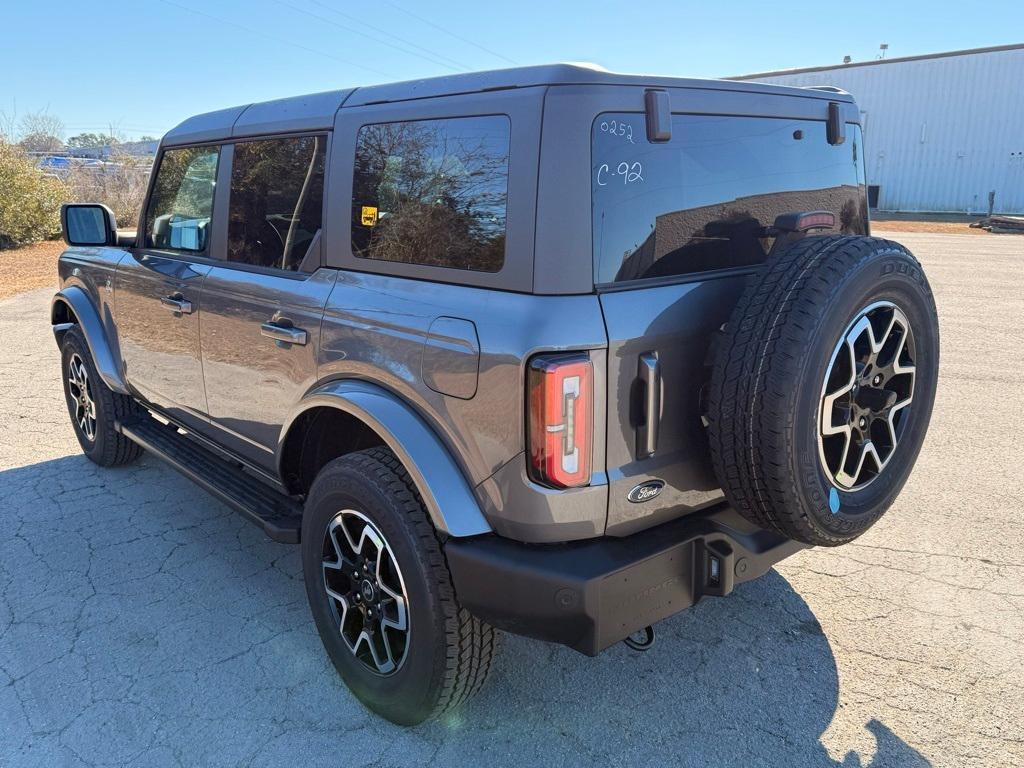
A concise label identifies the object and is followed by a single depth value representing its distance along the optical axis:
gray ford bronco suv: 2.07
